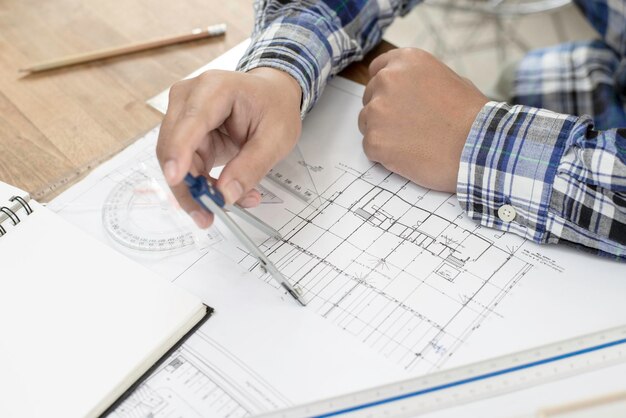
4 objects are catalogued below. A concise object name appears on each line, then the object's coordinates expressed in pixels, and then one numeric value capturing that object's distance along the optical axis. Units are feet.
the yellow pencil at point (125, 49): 3.06
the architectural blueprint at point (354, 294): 1.91
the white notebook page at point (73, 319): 1.87
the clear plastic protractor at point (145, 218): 2.33
